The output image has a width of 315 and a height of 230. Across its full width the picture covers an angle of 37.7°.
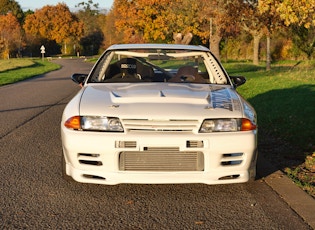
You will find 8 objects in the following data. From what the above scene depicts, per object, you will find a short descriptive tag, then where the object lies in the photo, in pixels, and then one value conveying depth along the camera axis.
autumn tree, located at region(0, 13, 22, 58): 80.31
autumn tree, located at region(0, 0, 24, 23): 115.31
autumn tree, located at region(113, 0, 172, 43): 40.41
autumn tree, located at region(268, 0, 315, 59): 8.24
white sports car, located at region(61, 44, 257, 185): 3.99
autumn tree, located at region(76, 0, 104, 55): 99.69
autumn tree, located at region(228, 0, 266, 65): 22.92
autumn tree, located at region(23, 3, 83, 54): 94.81
